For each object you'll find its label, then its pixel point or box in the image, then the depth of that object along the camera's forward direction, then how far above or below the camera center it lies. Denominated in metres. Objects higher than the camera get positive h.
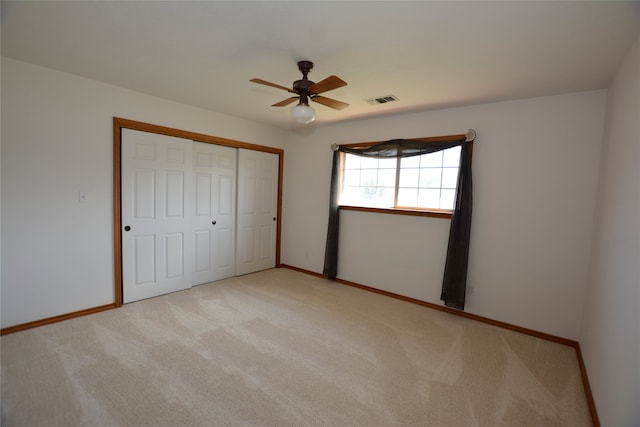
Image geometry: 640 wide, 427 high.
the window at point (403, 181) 3.55 +0.26
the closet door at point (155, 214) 3.29 -0.31
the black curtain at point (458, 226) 3.25 -0.26
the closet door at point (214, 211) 3.98 -0.28
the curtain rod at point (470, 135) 3.23 +0.76
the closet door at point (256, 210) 4.50 -0.27
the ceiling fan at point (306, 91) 2.17 +0.83
